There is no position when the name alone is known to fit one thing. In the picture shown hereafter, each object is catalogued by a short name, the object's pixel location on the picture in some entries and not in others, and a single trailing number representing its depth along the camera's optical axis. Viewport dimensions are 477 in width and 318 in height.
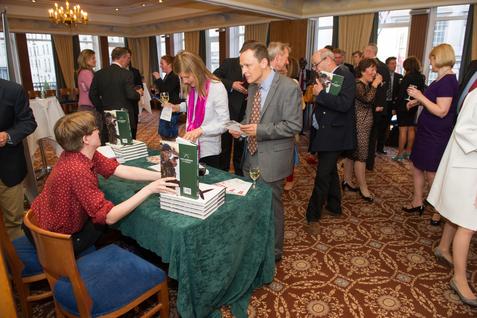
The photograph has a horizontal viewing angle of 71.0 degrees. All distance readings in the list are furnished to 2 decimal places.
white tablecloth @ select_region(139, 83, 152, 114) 6.13
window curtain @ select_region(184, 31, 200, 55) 11.25
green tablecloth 1.62
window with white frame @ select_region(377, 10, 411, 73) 7.45
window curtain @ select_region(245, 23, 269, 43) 9.23
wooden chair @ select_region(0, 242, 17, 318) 1.22
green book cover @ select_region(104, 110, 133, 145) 2.53
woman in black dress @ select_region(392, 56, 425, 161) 5.14
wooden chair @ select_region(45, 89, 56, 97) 5.79
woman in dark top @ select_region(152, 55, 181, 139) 4.93
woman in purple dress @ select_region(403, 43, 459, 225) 2.88
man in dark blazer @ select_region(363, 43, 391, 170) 4.44
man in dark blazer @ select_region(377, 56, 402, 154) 5.93
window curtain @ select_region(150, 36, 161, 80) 13.02
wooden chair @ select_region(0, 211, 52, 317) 1.73
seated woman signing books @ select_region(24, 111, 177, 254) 1.61
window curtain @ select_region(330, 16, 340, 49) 7.89
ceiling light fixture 7.02
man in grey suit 2.22
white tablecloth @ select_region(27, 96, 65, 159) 4.08
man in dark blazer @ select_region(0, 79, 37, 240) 2.41
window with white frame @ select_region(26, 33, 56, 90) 11.14
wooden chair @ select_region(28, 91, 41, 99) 4.79
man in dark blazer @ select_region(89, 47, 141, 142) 3.99
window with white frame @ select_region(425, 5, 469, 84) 6.80
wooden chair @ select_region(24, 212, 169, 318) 1.40
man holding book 2.83
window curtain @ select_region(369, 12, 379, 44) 7.35
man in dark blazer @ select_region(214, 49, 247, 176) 3.66
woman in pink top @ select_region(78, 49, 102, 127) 4.45
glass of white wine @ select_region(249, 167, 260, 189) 2.01
